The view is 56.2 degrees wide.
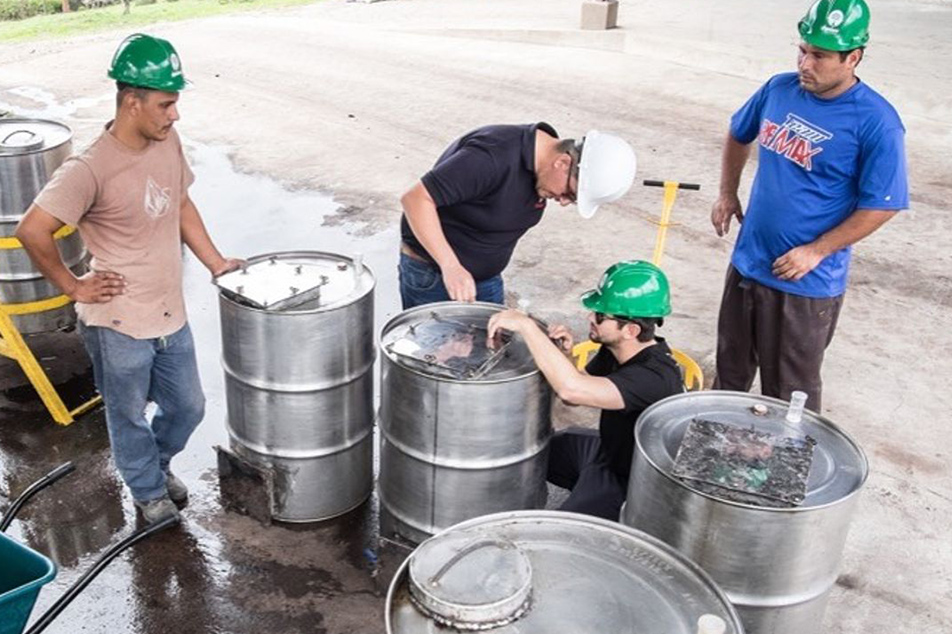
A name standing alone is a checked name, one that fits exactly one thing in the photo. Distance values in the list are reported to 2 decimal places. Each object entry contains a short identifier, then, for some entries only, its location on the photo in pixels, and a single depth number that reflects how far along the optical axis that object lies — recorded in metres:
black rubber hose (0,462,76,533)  2.63
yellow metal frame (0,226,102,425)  4.16
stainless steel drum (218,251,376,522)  3.13
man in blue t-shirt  3.19
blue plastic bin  2.05
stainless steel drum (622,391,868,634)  2.16
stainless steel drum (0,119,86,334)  4.12
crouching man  2.76
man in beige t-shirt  2.93
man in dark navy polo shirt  3.07
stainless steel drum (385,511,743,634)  1.77
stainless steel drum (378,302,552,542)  2.81
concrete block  12.52
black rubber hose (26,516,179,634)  2.56
